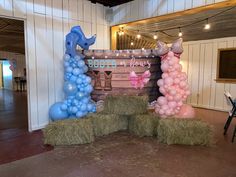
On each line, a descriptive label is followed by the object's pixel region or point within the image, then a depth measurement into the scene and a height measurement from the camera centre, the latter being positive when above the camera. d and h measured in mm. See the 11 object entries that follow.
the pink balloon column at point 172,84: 3789 -98
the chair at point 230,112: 4056 -689
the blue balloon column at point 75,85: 3977 -121
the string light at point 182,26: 4637 +1522
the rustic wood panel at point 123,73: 4422 +136
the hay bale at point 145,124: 3865 -881
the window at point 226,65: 6129 +430
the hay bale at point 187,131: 3416 -911
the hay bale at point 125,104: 3949 -501
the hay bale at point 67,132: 3385 -911
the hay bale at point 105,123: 3888 -883
